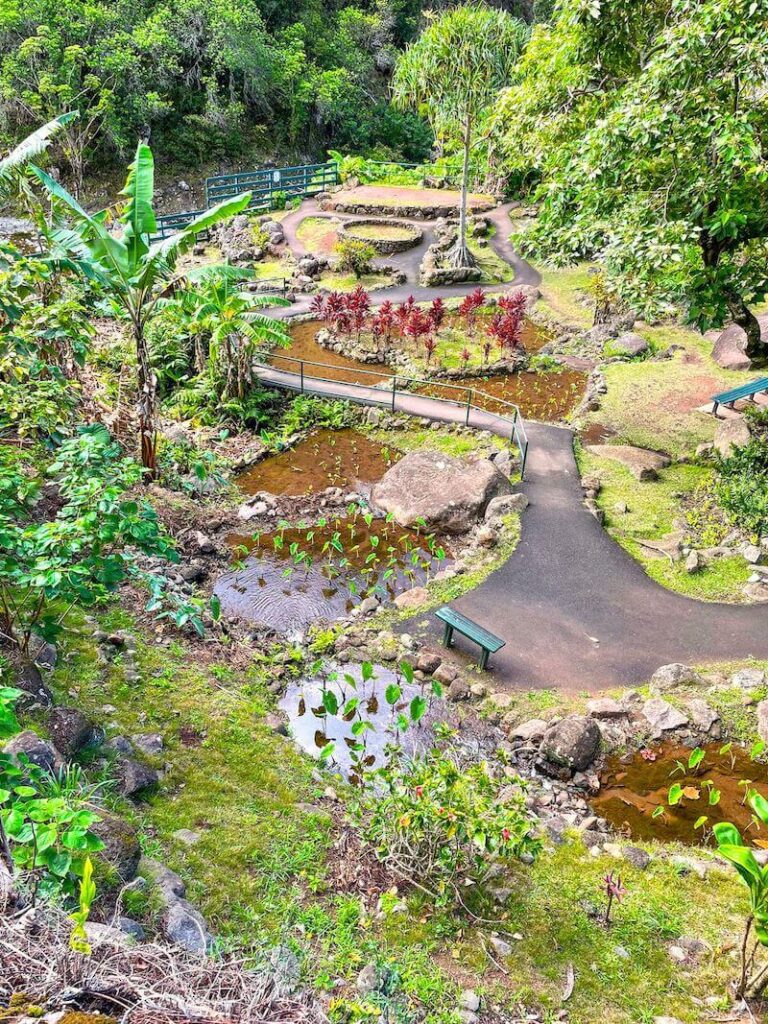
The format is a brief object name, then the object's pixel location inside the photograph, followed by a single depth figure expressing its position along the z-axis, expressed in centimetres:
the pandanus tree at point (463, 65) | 1959
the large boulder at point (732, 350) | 1632
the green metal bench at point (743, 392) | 1345
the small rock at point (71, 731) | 486
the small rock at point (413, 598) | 920
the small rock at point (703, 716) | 731
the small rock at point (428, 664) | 808
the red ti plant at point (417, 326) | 1614
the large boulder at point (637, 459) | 1216
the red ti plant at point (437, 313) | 1678
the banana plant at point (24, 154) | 950
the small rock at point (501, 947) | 443
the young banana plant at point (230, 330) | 1257
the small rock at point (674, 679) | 775
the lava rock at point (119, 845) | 386
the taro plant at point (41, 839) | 273
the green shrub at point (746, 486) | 1019
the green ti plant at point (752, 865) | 340
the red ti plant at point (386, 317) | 1698
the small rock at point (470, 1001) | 396
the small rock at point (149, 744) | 557
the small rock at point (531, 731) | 718
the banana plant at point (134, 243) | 891
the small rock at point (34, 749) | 398
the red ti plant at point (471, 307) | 1766
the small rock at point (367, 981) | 379
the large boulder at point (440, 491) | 1095
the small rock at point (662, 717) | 731
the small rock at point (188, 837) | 480
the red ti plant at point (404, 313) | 1689
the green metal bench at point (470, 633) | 795
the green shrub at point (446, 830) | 463
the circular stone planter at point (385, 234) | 2562
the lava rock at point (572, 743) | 690
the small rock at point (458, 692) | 780
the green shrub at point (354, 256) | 2252
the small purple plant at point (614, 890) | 463
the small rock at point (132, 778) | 500
